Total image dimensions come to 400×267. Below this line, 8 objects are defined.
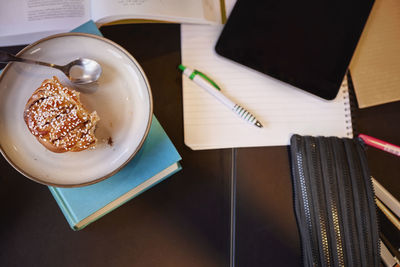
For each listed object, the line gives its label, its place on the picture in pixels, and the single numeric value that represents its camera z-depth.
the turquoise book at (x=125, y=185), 0.57
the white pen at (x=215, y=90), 0.64
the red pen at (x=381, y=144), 0.62
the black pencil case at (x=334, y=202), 0.58
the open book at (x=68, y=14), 0.61
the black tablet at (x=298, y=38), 0.65
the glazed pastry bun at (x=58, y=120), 0.51
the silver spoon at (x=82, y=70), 0.57
